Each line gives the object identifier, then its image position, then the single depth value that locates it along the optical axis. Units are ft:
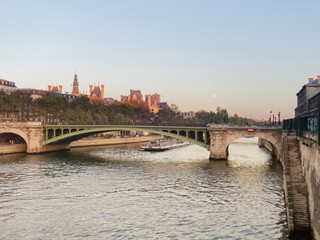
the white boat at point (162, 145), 272.72
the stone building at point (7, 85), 494.59
